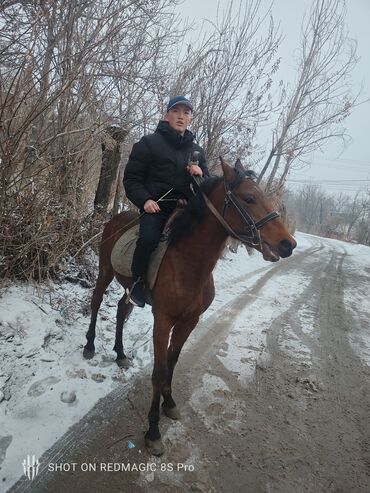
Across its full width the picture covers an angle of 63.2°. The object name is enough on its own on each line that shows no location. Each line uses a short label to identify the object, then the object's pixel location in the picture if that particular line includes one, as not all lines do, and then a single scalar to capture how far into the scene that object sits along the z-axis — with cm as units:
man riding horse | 272
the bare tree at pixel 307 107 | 1391
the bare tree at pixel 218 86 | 673
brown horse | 227
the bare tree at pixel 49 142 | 318
